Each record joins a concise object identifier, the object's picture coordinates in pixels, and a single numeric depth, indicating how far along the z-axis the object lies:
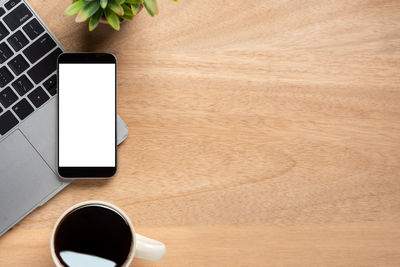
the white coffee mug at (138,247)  0.57
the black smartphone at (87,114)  0.64
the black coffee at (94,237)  0.59
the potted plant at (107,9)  0.57
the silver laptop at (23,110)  0.62
